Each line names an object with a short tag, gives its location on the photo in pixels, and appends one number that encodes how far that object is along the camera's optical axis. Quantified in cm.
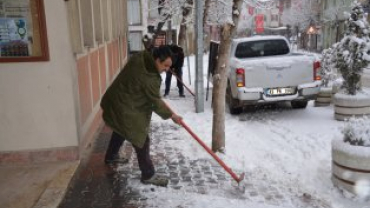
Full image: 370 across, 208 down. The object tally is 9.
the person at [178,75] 1186
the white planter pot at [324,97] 1036
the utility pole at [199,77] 900
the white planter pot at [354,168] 470
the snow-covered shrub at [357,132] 482
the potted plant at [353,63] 809
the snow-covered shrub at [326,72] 1096
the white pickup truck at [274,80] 856
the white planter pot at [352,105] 807
